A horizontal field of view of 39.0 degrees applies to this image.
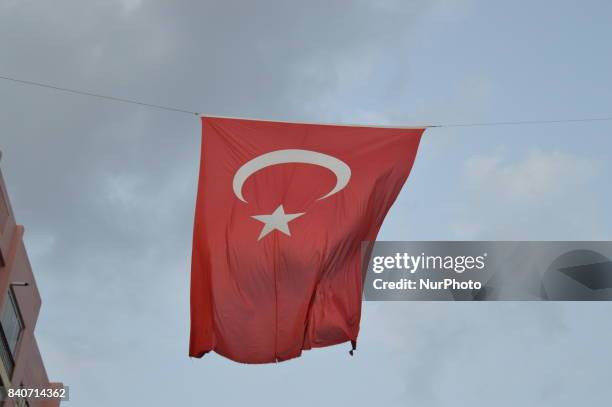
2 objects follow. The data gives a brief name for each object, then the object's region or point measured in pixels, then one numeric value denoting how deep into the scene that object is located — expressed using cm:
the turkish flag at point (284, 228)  1379
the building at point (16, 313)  2734
